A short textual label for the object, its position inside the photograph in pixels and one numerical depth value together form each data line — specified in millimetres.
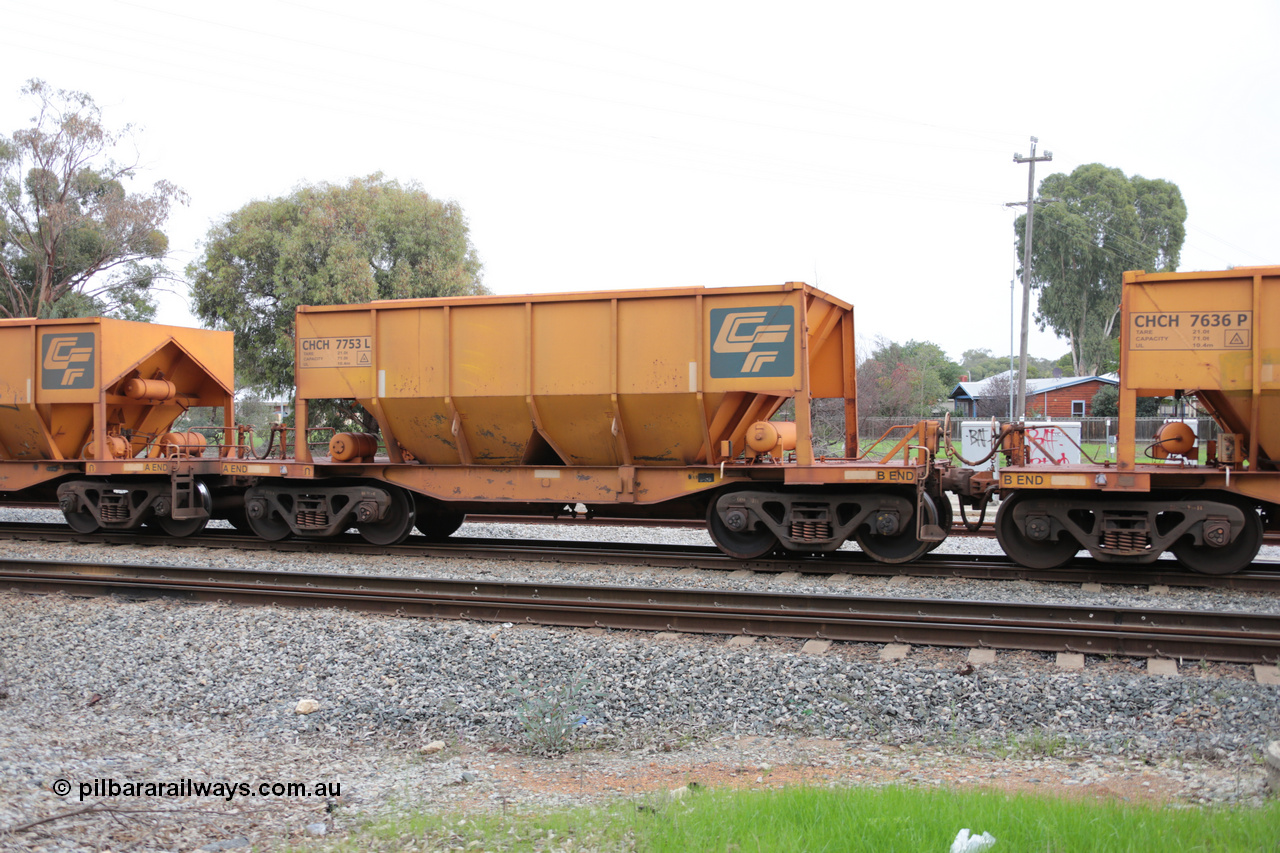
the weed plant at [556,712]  5188
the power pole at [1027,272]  26500
